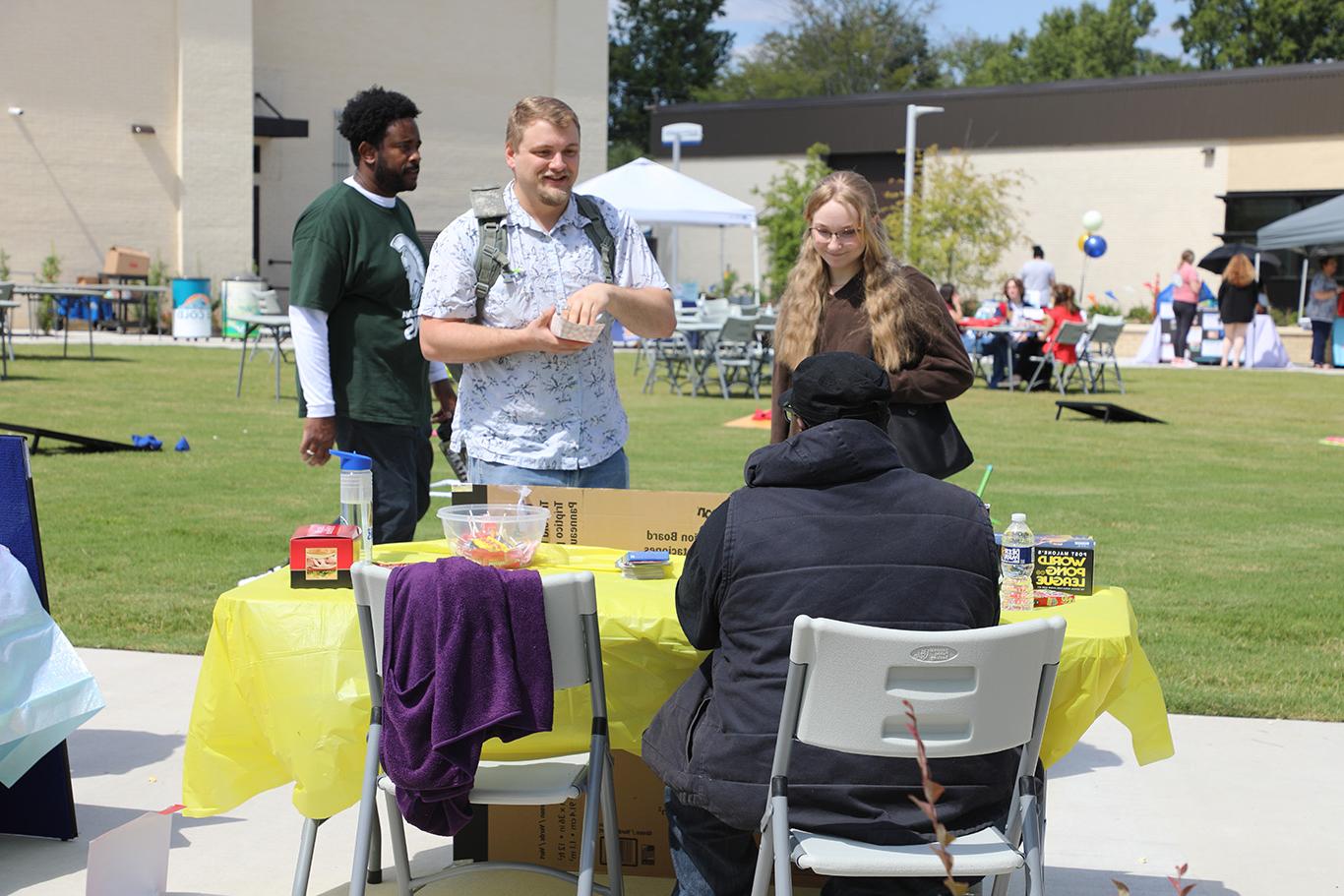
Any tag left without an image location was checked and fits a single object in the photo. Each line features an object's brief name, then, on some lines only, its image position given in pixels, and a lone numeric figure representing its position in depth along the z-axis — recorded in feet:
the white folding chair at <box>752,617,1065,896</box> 8.82
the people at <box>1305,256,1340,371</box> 84.28
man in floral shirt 13.10
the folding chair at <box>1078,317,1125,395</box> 59.82
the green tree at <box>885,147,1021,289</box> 96.27
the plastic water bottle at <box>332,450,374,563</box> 12.19
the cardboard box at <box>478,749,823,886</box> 12.40
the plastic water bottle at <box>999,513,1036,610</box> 11.51
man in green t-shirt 15.37
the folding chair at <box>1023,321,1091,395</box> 58.90
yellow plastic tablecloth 10.92
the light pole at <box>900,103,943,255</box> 99.25
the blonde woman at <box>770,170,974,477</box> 13.97
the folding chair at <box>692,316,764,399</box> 55.72
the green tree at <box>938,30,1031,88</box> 230.68
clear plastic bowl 11.30
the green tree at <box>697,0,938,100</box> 212.84
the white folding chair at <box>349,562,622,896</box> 9.97
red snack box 11.54
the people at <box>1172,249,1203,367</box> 83.76
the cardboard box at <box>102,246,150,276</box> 92.07
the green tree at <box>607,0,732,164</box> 199.82
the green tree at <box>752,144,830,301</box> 116.67
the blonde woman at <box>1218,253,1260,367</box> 77.25
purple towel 9.78
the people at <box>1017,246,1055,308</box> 79.10
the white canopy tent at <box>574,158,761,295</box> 61.72
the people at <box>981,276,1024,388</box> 65.00
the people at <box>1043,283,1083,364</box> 60.44
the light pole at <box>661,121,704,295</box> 88.99
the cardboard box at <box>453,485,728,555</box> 12.82
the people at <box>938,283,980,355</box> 68.85
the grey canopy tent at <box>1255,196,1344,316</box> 69.15
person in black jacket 9.23
